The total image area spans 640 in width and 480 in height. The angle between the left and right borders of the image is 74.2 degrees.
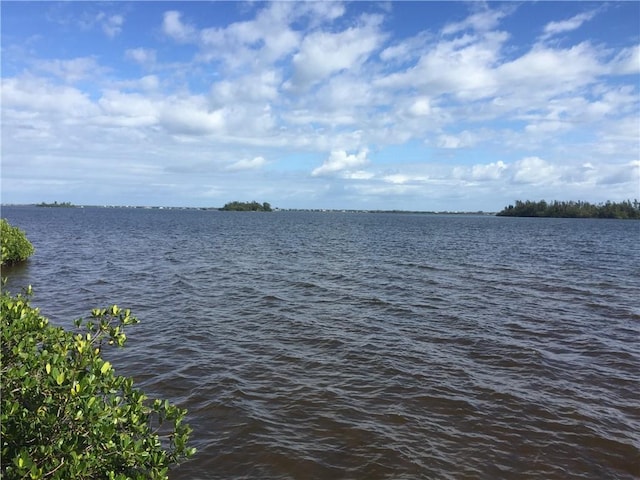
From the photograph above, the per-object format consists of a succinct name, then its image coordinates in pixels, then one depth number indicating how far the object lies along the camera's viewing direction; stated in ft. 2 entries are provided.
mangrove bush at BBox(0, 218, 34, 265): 95.41
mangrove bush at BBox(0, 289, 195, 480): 14.21
